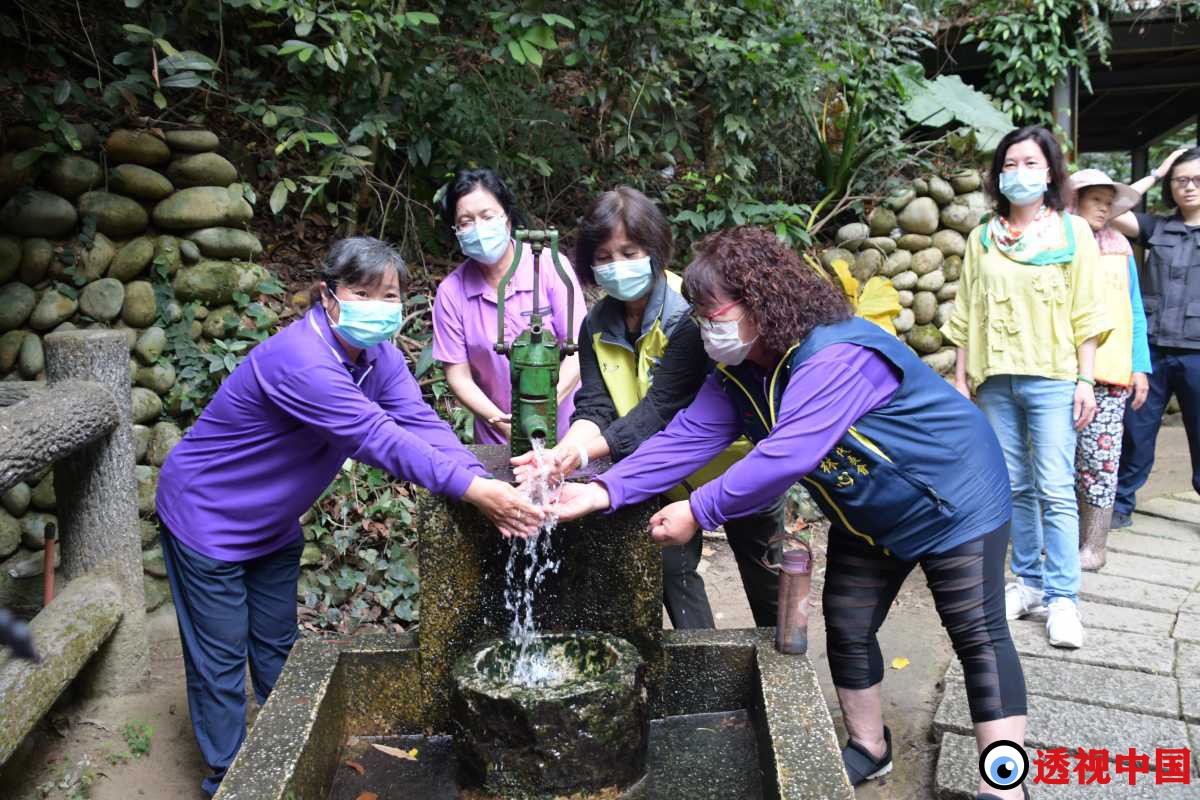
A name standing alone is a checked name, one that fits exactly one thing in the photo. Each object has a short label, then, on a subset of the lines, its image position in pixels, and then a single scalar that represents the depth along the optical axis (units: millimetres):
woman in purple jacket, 2354
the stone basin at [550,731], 1935
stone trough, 1980
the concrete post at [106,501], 3395
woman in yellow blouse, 3486
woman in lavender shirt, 3199
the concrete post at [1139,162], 12617
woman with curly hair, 2152
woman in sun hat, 4023
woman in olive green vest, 2666
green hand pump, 2309
